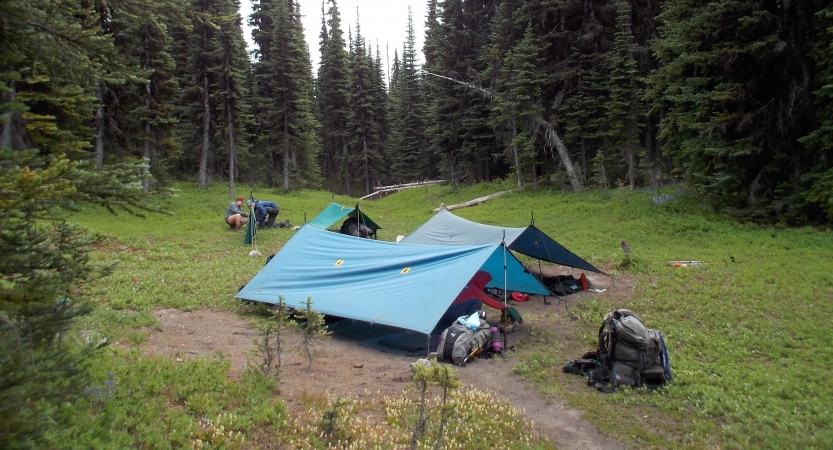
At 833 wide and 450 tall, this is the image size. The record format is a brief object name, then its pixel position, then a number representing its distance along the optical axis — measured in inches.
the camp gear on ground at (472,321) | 276.2
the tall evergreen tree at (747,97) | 505.7
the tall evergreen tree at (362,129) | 1547.7
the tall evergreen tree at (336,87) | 1625.2
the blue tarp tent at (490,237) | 377.1
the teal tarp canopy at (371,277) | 282.0
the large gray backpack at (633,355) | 222.7
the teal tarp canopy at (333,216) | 653.3
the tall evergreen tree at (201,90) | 1028.5
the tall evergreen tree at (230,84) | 984.3
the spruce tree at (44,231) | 91.9
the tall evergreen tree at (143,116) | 753.6
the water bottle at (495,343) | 276.1
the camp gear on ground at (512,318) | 316.8
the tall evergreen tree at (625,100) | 754.8
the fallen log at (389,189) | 1547.2
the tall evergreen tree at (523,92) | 839.1
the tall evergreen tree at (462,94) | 1112.2
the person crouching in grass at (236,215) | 645.3
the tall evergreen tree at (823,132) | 453.7
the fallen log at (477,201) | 969.0
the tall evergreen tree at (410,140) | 1680.6
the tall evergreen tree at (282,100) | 1218.0
